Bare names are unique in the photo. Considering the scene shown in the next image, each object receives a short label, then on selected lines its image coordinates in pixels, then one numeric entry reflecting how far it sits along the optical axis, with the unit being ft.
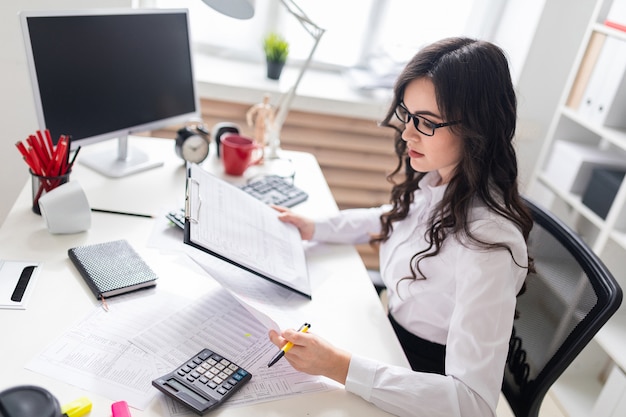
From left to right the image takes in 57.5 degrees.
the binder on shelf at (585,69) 6.64
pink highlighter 2.70
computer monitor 4.23
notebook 3.57
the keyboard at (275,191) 5.00
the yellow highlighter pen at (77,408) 2.67
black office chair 3.43
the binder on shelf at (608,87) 6.29
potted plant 7.21
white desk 2.97
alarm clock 5.26
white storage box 6.85
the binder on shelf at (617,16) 6.40
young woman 3.16
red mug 5.34
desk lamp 4.87
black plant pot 7.27
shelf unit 6.13
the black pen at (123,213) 4.45
